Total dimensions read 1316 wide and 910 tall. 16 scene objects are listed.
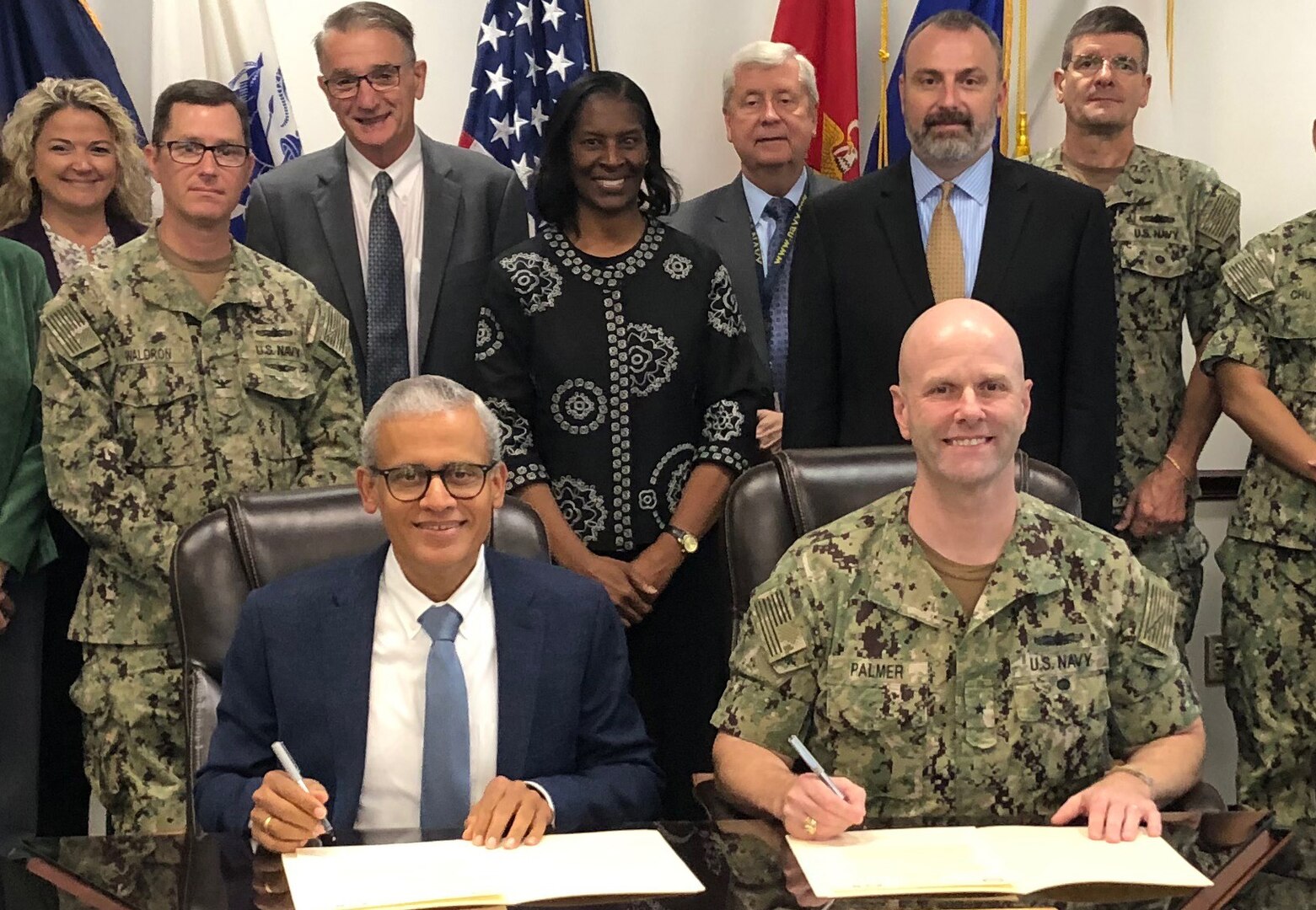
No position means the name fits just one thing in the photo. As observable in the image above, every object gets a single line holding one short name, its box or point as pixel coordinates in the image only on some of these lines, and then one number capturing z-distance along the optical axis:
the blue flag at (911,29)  4.59
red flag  4.69
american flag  4.54
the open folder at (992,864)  1.79
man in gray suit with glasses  3.67
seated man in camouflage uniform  2.25
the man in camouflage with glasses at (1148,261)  3.78
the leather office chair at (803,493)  2.62
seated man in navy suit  2.26
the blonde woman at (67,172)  3.72
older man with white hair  3.84
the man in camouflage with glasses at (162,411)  3.16
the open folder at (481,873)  1.76
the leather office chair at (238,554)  2.43
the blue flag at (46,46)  4.23
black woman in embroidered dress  3.36
